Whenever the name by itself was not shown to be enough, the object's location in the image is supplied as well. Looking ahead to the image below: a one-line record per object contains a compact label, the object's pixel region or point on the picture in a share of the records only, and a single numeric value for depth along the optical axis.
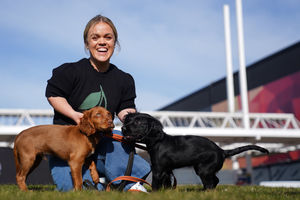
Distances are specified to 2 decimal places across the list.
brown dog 4.21
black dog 4.44
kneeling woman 4.79
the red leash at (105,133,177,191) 4.62
